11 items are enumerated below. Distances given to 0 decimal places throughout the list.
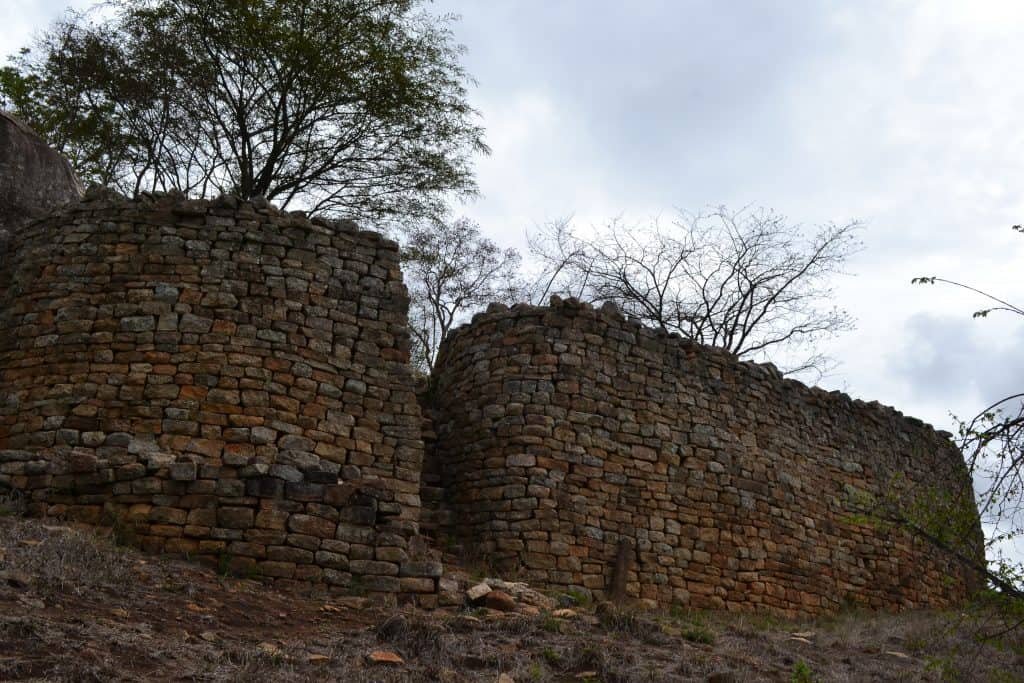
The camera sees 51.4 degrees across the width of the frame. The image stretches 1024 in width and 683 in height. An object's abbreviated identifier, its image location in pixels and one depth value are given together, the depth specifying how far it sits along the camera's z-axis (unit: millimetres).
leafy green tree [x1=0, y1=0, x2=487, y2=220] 15055
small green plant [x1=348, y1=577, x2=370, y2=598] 8633
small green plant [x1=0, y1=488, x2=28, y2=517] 8422
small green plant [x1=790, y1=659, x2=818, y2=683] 7905
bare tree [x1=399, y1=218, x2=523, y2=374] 20266
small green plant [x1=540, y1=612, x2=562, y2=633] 8227
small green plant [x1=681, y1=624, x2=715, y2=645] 9038
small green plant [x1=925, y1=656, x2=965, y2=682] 8552
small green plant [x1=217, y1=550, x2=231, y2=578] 8367
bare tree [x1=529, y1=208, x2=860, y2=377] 21203
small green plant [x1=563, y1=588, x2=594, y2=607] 10289
